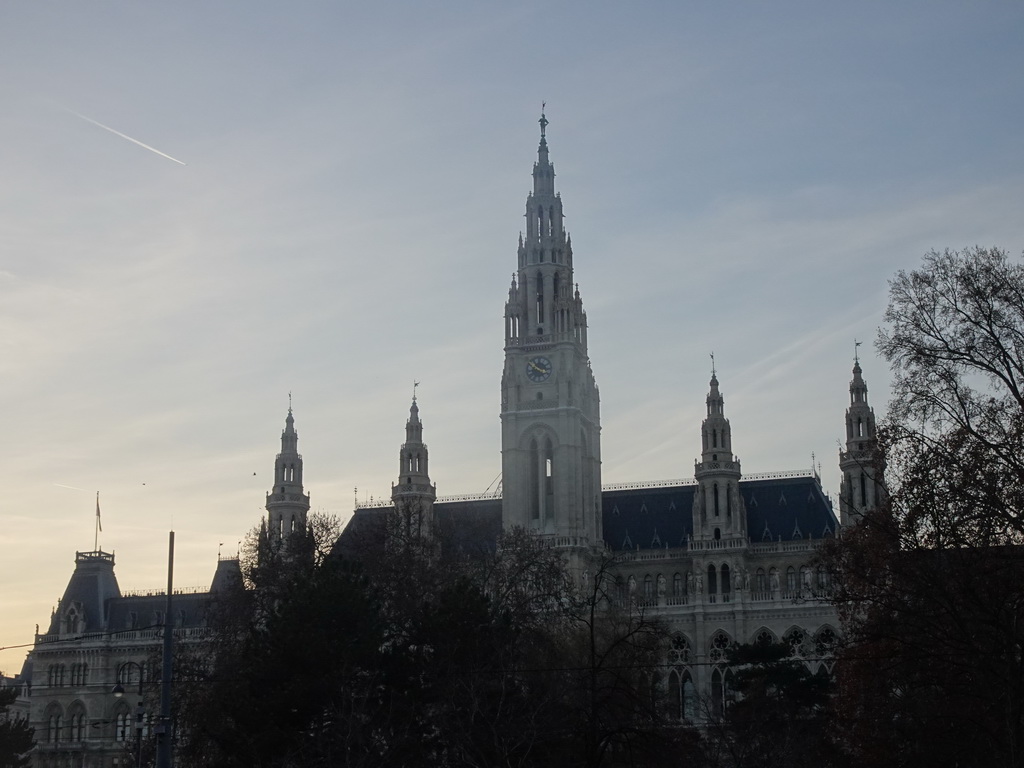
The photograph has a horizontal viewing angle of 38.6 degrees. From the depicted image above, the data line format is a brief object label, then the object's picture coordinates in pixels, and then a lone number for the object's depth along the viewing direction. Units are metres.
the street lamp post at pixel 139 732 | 66.71
